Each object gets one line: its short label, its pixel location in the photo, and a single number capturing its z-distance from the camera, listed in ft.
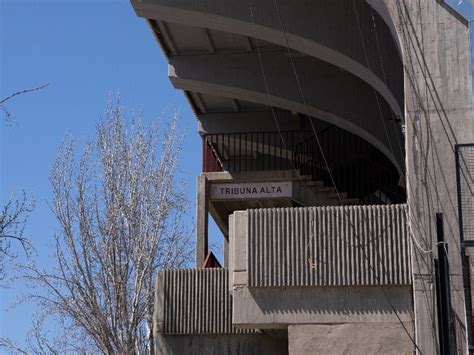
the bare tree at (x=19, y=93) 36.83
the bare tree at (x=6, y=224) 38.50
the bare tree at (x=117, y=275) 91.81
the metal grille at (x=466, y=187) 51.79
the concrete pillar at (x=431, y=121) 51.62
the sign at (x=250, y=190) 93.66
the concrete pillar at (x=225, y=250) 119.84
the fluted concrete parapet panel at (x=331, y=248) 52.90
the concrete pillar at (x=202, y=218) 94.17
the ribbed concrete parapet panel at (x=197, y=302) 60.34
